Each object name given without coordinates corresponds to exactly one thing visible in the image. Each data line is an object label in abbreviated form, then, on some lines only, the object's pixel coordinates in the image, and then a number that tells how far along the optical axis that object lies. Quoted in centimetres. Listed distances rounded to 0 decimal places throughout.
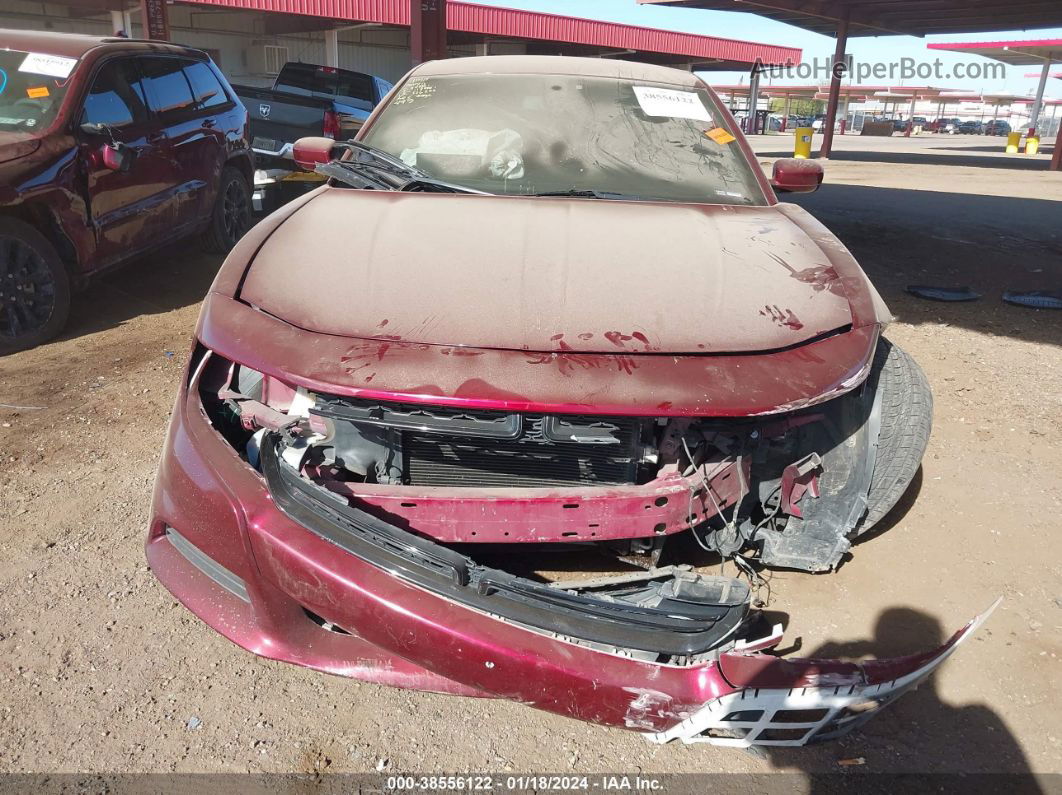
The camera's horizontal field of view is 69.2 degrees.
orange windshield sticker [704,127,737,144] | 337
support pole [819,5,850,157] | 2088
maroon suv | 455
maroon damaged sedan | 175
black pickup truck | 861
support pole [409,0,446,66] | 988
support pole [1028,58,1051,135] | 3409
